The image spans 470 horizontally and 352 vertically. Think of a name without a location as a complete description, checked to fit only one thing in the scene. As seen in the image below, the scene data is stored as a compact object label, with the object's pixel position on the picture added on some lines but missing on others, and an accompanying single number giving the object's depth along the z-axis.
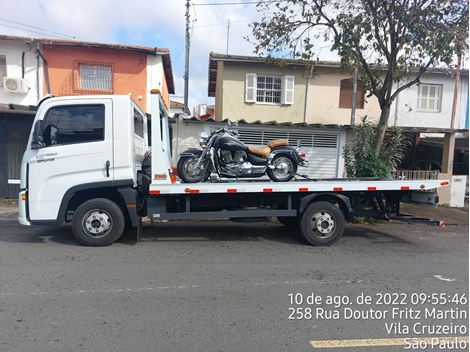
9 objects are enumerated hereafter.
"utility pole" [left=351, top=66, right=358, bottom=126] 14.66
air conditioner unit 13.93
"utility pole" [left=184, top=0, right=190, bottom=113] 16.72
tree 7.93
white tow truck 5.86
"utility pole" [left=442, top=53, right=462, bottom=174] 13.26
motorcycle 6.62
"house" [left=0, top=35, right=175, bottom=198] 14.29
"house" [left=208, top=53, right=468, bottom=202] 15.33
